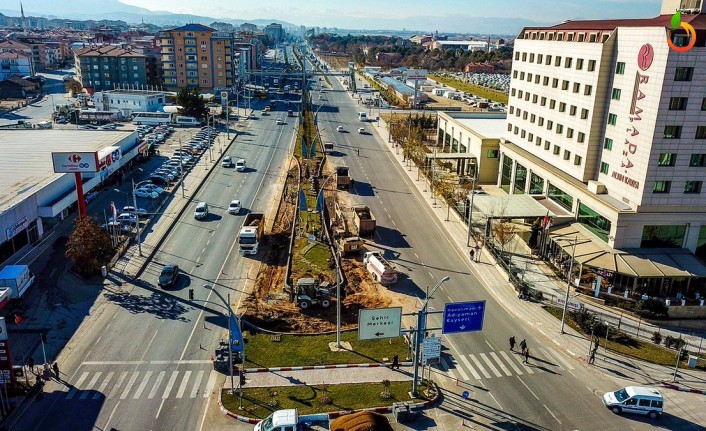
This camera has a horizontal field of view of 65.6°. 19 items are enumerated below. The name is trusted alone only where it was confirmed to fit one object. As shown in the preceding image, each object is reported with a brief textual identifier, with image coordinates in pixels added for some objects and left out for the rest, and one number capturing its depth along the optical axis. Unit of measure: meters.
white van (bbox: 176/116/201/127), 120.94
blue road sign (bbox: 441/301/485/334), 34.22
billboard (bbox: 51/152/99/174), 54.50
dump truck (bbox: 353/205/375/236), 59.44
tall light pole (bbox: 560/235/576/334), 41.75
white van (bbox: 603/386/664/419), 32.84
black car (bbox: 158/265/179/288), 47.22
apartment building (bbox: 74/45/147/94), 154.75
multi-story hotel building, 46.41
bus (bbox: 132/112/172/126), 119.56
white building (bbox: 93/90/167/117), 127.44
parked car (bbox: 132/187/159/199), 70.94
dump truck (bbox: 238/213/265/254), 53.97
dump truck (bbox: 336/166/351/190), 77.00
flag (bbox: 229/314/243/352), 34.91
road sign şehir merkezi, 34.62
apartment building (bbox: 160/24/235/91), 157.00
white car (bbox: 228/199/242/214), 66.25
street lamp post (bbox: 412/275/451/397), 33.78
